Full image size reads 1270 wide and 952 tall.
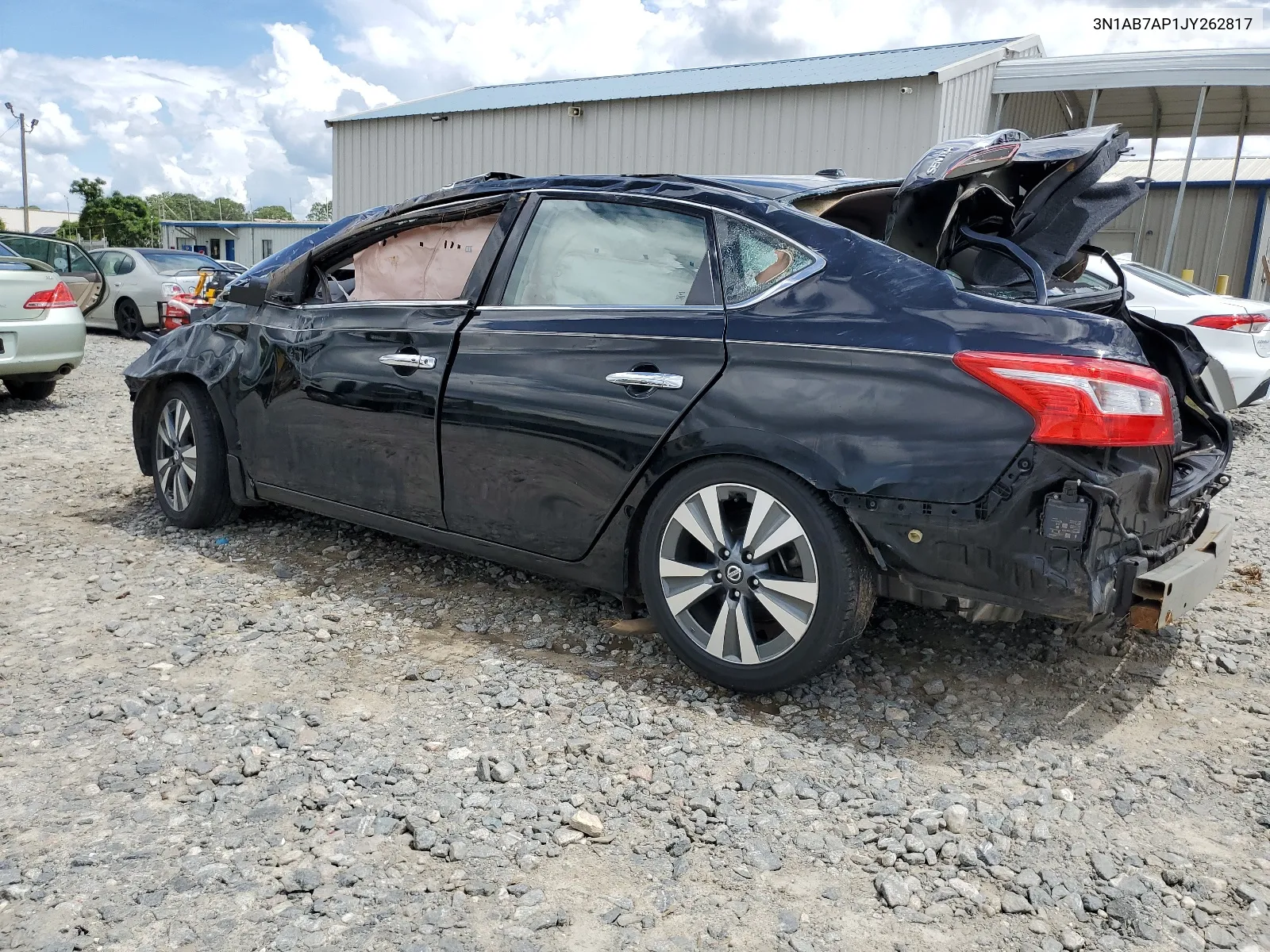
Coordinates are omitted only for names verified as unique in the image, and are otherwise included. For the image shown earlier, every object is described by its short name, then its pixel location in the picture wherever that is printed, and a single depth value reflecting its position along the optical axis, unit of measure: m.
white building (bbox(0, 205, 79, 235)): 93.50
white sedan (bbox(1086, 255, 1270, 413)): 7.75
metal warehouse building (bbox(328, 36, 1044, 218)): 12.23
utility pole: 55.28
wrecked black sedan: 2.65
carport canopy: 10.76
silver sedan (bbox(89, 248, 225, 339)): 15.18
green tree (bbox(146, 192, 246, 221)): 110.31
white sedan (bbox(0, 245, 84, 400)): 8.22
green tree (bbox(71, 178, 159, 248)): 63.38
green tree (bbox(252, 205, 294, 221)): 128.15
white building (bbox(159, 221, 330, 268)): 51.31
